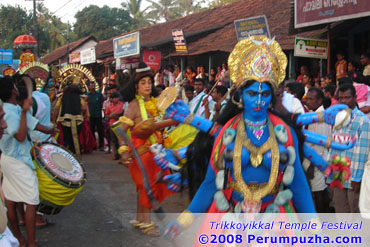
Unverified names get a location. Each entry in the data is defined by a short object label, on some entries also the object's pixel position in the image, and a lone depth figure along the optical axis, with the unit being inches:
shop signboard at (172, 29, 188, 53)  602.9
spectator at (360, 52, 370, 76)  335.8
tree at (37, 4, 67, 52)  2283.2
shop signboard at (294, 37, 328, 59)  377.7
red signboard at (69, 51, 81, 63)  1121.9
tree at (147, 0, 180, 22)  1988.2
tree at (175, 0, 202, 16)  1979.6
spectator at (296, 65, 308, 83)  429.3
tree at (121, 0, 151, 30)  2272.8
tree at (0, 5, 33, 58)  2230.6
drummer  181.3
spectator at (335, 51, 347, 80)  390.1
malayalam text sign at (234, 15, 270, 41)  430.5
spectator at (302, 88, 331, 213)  217.3
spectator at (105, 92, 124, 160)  426.4
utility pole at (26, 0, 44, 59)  1296.8
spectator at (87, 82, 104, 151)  505.0
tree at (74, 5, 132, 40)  2272.4
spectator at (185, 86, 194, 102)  360.2
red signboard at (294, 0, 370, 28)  329.1
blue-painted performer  121.6
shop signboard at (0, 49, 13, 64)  876.7
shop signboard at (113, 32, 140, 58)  717.9
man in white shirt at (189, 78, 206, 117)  322.3
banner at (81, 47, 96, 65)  998.8
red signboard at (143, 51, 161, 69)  676.1
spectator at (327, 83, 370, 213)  196.5
